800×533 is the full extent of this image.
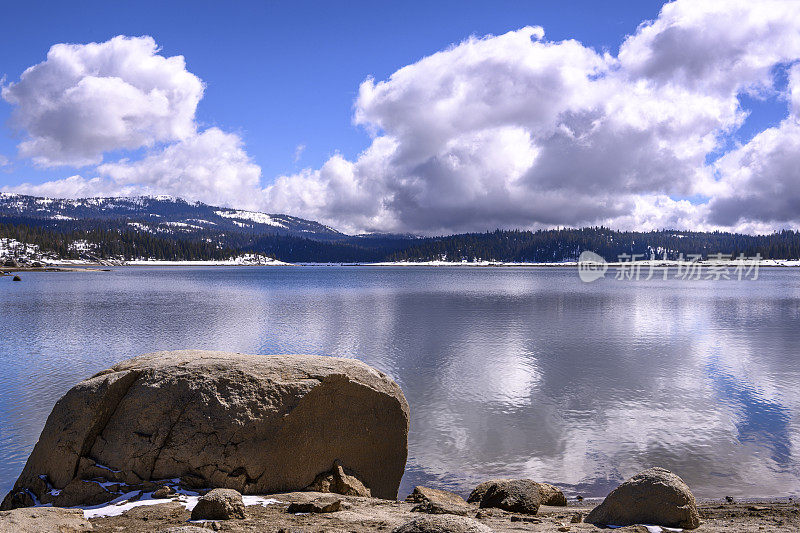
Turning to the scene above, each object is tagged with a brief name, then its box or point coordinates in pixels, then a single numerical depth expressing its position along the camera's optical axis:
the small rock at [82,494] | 8.81
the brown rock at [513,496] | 9.39
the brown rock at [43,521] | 7.05
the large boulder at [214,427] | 9.38
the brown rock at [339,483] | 10.02
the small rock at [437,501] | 8.36
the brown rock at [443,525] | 5.86
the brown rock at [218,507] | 7.73
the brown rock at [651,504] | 8.15
